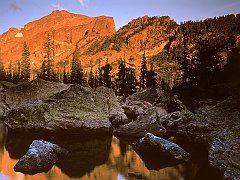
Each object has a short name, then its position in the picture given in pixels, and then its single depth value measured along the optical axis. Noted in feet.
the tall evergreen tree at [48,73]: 265.81
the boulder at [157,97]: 91.76
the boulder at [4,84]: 139.13
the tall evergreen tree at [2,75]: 336.82
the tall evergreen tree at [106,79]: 247.07
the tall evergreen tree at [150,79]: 221.46
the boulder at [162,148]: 46.54
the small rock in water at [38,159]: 37.68
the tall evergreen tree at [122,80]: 233.19
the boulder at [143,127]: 64.03
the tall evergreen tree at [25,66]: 298.76
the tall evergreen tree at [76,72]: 284.41
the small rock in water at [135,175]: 36.86
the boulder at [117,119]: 84.15
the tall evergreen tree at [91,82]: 280.51
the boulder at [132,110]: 99.74
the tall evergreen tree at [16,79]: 321.69
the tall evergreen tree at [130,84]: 230.27
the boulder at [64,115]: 61.21
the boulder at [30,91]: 91.42
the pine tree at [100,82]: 260.38
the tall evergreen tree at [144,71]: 228.63
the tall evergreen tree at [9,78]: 333.56
